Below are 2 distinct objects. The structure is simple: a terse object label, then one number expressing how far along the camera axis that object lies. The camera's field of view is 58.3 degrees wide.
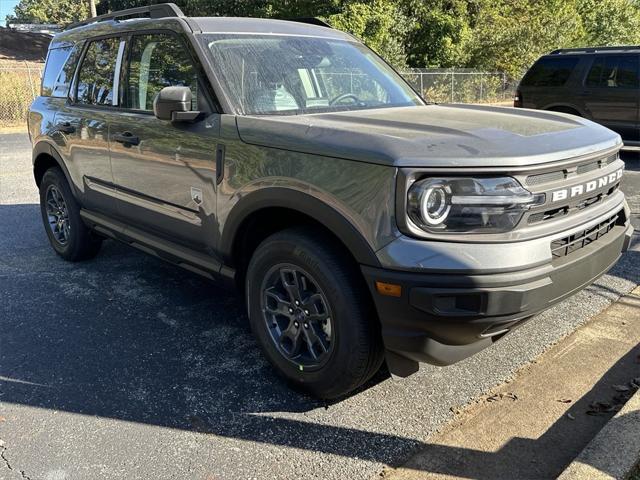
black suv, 10.02
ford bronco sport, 2.40
